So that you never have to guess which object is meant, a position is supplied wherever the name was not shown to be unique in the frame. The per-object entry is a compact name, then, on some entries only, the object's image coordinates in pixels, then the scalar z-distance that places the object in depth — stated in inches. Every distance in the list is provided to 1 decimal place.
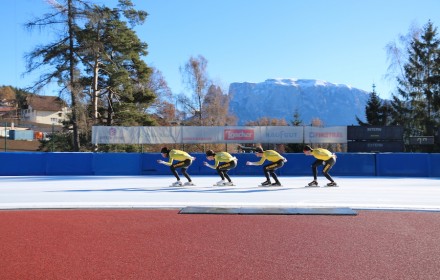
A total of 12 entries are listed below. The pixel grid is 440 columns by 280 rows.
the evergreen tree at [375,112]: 1753.2
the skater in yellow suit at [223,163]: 572.1
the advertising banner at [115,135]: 878.4
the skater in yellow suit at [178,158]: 566.6
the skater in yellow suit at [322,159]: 545.6
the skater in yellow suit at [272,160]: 554.9
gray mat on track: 335.6
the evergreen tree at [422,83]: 1475.1
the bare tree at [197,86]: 1776.6
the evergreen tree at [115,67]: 1179.9
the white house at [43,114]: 3041.3
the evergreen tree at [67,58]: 1111.6
